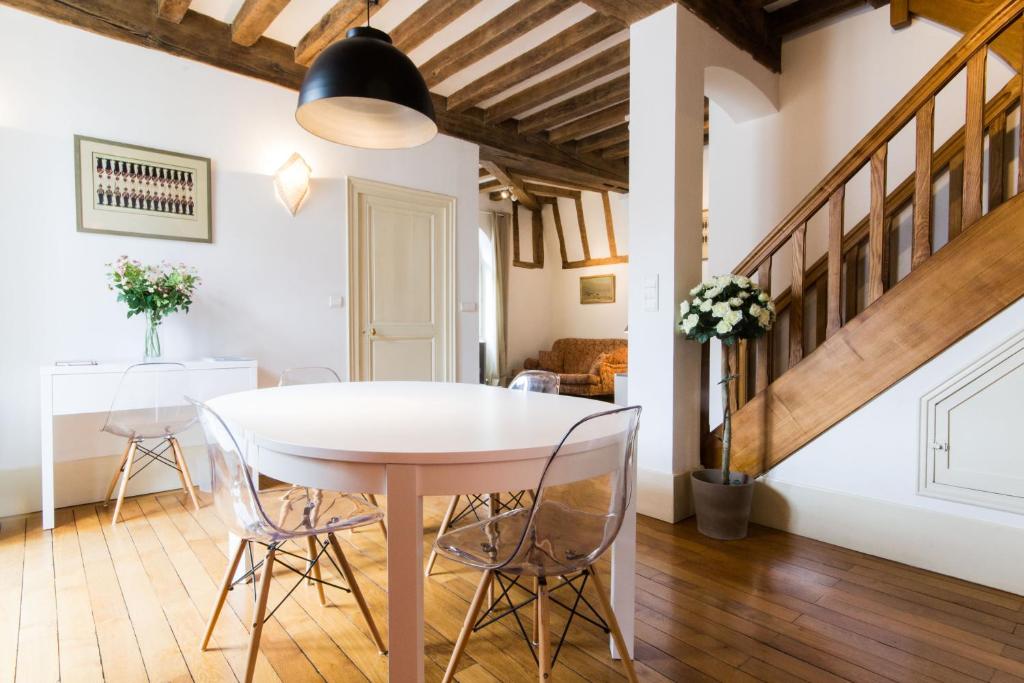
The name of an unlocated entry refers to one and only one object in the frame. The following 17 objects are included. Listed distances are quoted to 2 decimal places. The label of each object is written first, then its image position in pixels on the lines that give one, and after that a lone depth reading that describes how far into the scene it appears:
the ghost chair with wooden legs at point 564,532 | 1.32
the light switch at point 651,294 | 2.96
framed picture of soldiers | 3.10
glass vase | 3.13
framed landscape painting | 8.66
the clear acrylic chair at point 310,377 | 3.78
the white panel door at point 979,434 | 2.16
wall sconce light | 3.77
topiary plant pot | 2.62
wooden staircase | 2.22
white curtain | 8.47
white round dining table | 1.21
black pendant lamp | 1.76
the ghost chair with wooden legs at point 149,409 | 2.89
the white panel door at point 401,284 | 4.31
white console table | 2.71
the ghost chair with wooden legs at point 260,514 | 1.44
